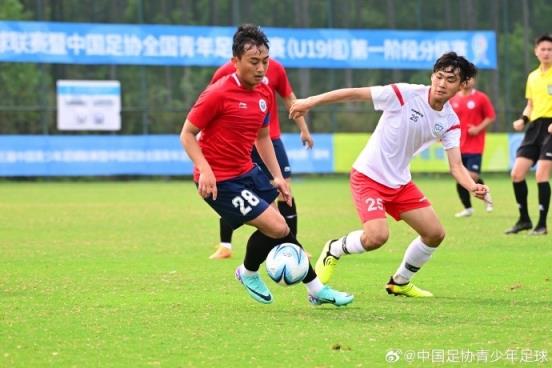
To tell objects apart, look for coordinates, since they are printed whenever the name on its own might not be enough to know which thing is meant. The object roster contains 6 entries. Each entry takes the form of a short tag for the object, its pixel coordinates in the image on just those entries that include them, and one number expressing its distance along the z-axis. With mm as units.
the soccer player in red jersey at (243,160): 16703
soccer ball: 16562
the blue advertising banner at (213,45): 66125
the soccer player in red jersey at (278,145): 23500
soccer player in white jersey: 17984
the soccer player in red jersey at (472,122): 39094
